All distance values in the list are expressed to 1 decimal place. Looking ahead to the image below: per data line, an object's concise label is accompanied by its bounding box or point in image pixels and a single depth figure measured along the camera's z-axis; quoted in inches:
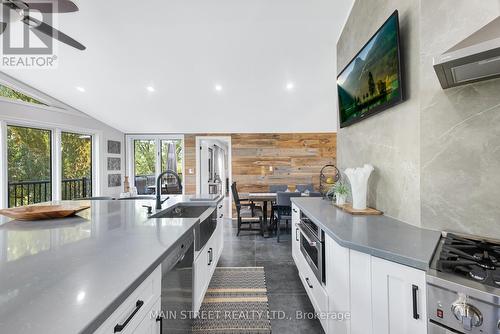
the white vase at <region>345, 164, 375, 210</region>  71.8
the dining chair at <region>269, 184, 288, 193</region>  205.9
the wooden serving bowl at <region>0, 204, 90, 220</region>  58.3
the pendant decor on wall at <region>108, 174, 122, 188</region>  211.3
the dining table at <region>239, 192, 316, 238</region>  163.9
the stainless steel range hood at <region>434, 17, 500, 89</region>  33.1
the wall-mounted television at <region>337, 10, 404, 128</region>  58.6
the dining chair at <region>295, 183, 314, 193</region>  198.4
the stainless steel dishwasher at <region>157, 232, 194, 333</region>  41.4
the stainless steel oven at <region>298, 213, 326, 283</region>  61.3
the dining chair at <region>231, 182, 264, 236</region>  163.5
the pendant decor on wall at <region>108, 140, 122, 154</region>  210.8
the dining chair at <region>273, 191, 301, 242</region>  151.5
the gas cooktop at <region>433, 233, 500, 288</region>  30.6
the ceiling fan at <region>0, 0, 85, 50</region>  59.7
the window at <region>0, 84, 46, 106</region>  138.7
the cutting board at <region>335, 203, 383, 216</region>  67.9
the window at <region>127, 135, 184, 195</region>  228.1
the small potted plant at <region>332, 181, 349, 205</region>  82.5
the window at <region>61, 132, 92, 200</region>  176.7
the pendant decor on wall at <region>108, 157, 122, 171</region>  211.0
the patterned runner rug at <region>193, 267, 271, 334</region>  72.3
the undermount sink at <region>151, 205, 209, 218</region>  87.0
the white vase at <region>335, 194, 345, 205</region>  82.7
